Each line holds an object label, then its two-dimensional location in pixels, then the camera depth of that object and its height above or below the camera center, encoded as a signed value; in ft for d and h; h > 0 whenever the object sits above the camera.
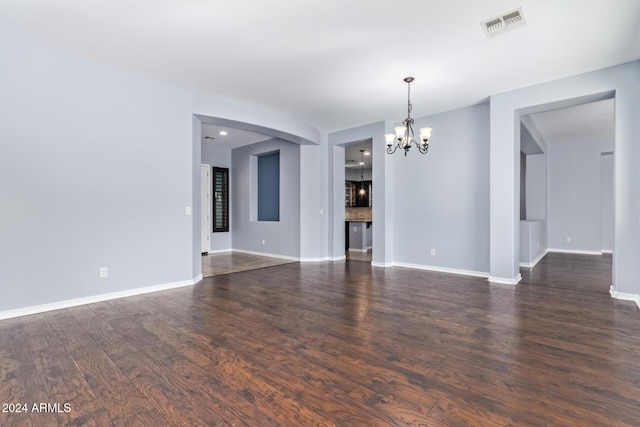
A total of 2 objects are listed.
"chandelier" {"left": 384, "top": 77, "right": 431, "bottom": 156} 13.16 +3.38
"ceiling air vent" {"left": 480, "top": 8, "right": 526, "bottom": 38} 8.93 +5.51
